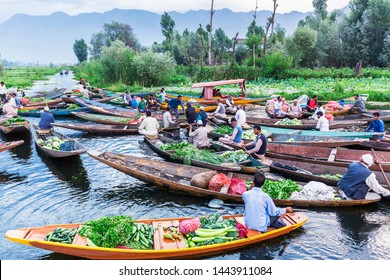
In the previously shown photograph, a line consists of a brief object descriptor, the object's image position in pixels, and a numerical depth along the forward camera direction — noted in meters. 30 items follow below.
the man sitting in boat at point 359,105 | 17.24
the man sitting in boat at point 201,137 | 12.11
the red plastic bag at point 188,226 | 6.38
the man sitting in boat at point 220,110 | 16.65
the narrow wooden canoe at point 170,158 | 9.37
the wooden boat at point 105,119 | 16.60
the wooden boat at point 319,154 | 9.99
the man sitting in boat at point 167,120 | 14.48
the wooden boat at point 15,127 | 15.18
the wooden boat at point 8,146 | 11.14
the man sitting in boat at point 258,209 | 6.20
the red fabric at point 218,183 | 8.49
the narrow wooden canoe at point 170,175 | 7.89
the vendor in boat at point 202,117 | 13.16
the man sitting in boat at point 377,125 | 11.96
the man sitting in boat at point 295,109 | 16.70
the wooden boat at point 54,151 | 10.99
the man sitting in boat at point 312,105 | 17.47
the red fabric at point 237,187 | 8.27
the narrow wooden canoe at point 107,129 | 15.32
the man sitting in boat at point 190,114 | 14.82
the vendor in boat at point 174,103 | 17.84
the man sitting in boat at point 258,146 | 9.94
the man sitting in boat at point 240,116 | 14.08
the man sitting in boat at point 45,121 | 13.95
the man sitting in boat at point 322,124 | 13.16
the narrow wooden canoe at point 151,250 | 5.67
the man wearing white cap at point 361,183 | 7.52
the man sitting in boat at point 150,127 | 13.16
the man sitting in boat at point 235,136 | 11.63
